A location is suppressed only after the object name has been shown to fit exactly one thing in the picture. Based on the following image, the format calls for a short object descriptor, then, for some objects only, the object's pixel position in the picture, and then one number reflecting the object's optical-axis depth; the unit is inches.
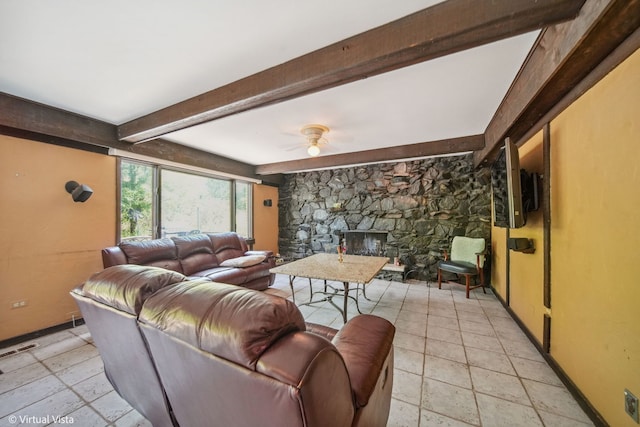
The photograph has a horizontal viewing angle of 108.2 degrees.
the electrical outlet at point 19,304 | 88.8
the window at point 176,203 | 127.3
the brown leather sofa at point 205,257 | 108.8
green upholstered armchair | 136.6
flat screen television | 77.4
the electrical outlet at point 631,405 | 43.9
